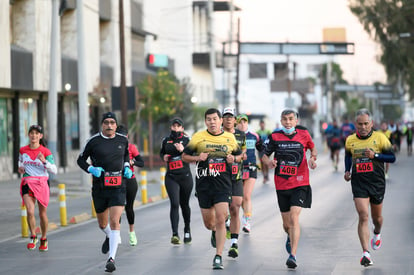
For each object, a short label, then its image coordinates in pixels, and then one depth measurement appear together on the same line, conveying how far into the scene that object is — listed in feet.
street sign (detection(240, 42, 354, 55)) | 193.55
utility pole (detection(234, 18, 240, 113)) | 184.85
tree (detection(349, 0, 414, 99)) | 185.88
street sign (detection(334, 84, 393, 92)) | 421.83
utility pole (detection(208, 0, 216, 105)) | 169.99
